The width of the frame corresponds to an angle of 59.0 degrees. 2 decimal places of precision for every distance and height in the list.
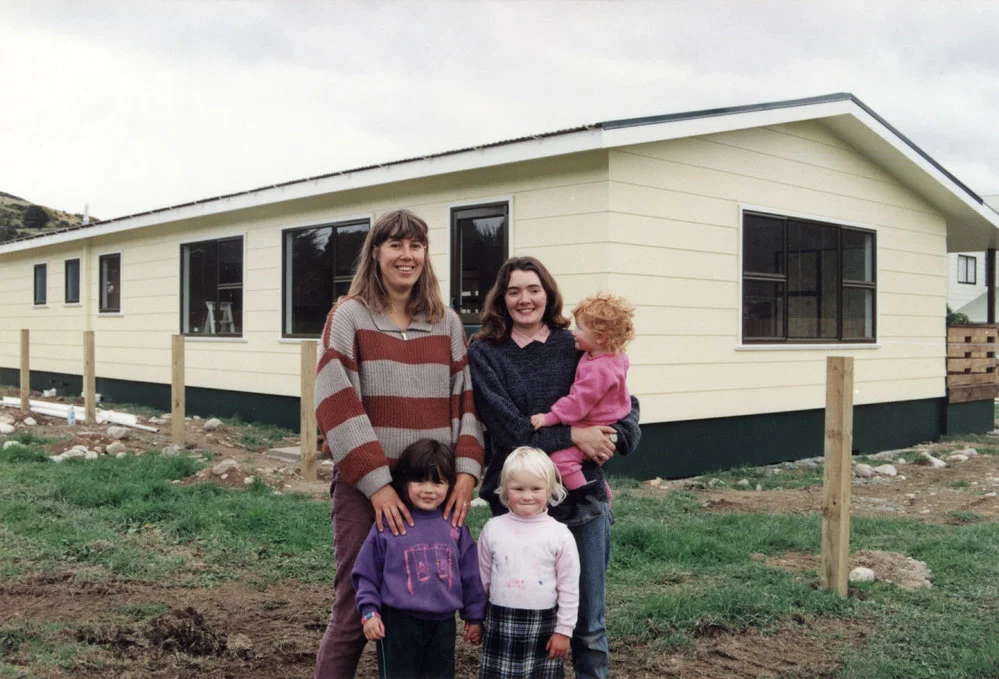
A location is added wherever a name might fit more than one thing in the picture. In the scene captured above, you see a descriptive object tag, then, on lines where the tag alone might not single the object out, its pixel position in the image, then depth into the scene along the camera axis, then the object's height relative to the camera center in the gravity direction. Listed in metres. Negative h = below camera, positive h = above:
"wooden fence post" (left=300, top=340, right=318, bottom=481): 7.72 -0.85
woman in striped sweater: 2.76 -0.22
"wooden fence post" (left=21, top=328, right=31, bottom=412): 13.41 -0.89
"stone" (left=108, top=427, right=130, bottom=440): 10.30 -1.29
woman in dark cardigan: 2.95 -0.27
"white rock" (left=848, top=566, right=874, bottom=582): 4.95 -1.40
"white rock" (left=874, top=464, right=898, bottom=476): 9.43 -1.53
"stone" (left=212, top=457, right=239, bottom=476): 7.66 -1.26
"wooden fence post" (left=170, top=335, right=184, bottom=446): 9.79 -0.79
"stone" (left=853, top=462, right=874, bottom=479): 9.27 -1.52
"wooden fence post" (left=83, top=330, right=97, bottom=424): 11.95 -0.76
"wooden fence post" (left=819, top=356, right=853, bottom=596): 4.69 -0.82
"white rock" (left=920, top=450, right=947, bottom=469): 10.03 -1.54
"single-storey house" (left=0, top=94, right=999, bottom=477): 8.35 +0.78
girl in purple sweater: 2.70 -0.79
